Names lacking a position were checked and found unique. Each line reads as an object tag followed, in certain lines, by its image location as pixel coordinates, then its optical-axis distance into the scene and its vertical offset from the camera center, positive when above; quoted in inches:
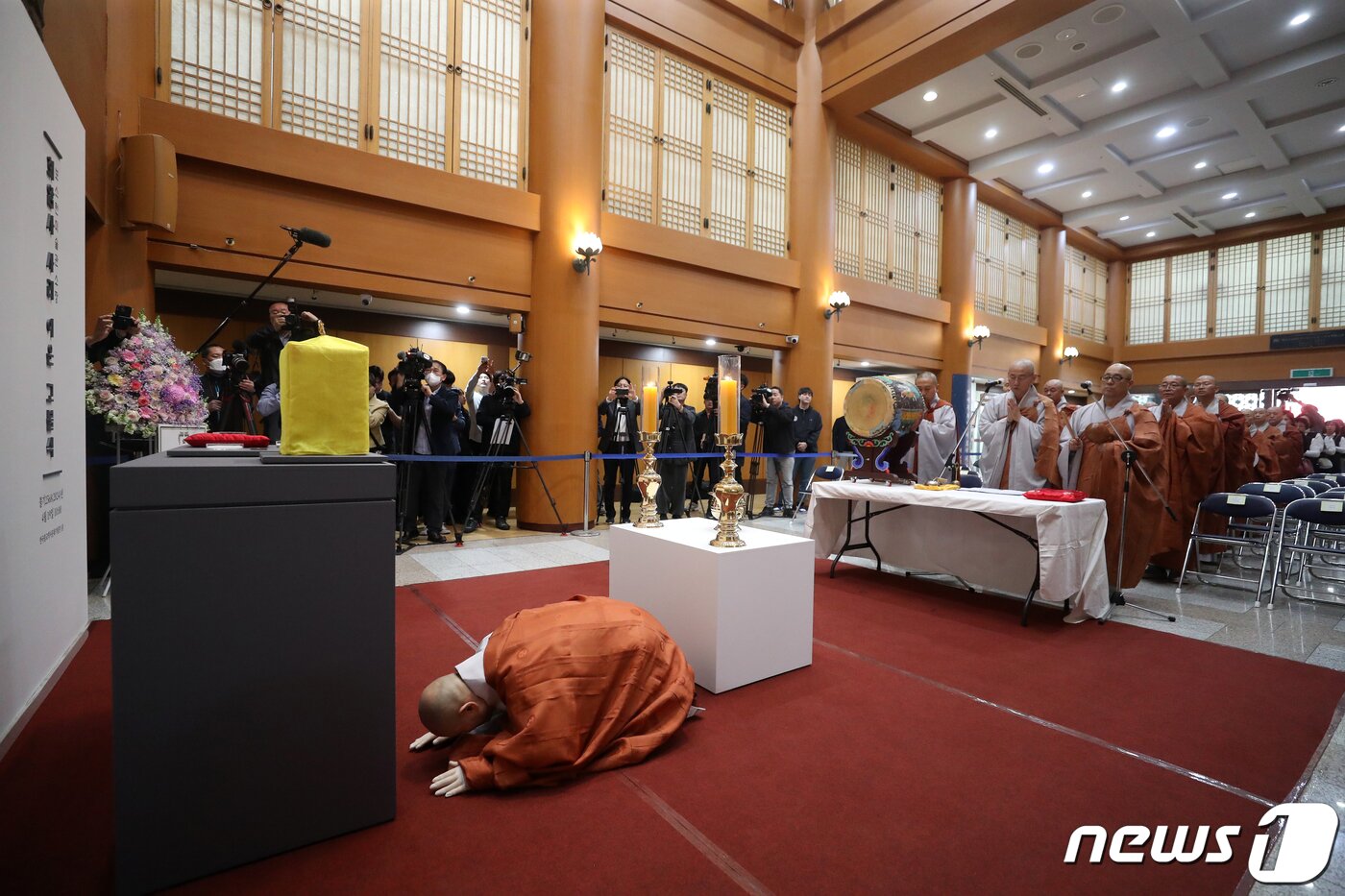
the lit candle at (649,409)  133.9 +6.0
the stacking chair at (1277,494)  176.7 -13.2
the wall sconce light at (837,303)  342.3 +75.8
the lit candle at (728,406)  107.8 +5.6
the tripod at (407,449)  208.7 -6.0
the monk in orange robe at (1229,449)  203.6 -0.9
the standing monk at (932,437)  206.2 +1.6
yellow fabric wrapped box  60.1 +3.3
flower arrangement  138.3 +9.4
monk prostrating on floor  68.4 -30.9
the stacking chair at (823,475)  299.1 -17.7
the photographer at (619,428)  273.4 +3.3
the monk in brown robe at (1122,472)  159.6 -7.5
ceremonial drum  158.7 +8.4
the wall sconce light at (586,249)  248.5 +75.0
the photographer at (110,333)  138.9 +21.5
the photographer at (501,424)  237.5 +4.0
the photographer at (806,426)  324.8 +6.7
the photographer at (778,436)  307.9 +1.3
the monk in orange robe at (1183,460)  183.3 -4.3
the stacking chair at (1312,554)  154.2 -35.2
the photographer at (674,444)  282.4 -3.1
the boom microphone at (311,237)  100.7 +32.2
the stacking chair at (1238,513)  168.6 -18.4
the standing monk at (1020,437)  176.4 +1.7
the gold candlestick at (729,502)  104.7 -11.3
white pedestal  97.7 -27.0
